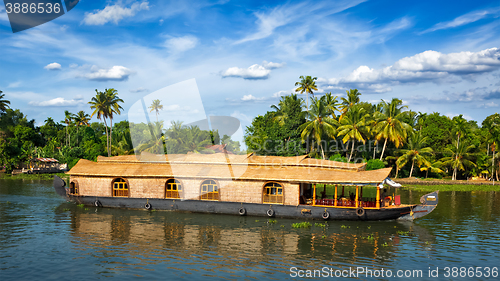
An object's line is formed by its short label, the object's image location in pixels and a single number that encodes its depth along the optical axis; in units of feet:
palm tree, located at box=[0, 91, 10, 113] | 172.67
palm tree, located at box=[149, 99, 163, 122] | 198.46
